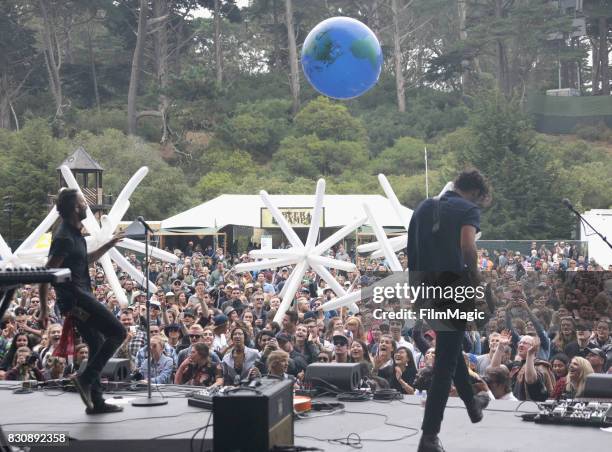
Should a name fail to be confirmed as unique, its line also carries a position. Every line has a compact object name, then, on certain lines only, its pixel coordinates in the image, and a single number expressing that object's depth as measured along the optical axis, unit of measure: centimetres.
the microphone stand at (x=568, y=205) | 840
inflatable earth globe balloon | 1034
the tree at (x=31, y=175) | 4022
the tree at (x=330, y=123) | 5384
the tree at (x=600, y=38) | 6175
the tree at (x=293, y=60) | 5894
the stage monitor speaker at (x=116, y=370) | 818
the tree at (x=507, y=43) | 5784
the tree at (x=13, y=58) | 5756
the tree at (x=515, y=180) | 4116
